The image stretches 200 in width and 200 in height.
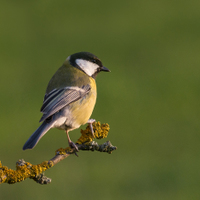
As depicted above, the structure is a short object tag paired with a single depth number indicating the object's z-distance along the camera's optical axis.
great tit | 5.77
